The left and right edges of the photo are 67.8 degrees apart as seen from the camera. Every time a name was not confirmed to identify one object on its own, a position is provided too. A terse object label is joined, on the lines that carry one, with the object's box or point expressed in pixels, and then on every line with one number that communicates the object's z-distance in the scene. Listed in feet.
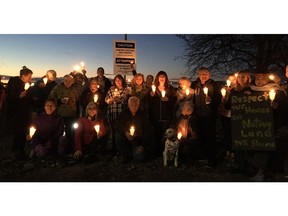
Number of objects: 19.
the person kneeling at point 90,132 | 15.21
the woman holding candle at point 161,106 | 15.57
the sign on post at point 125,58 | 18.21
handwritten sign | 13.29
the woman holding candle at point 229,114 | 13.75
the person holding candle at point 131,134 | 14.88
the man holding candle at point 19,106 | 15.67
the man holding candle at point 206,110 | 14.97
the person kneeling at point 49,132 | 15.36
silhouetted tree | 20.55
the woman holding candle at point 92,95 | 16.38
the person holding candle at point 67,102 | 15.98
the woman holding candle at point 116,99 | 16.05
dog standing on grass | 14.16
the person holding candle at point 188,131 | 14.66
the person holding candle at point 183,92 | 15.38
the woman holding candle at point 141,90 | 15.77
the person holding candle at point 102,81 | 17.90
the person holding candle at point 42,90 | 16.77
